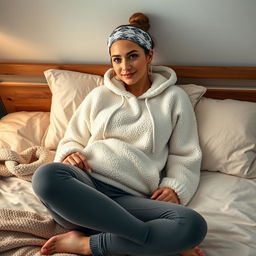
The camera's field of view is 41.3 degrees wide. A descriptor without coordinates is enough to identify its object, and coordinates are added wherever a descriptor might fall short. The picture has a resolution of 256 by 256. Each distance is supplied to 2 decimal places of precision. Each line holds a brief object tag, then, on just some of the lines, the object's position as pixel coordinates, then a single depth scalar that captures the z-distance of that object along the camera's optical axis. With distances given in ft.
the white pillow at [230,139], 4.52
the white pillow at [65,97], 5.38
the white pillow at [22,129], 5.32
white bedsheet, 3.58
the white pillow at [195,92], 4.98
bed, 3.72
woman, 3.47
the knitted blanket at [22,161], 4.63
